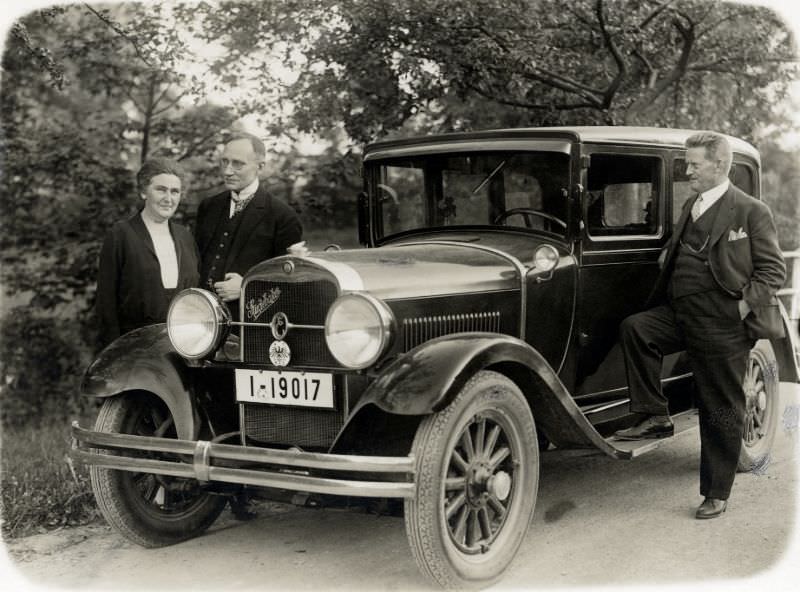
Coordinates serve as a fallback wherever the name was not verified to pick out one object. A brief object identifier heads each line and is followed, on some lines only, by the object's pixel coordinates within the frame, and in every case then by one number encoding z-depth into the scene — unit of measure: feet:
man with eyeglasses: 15.46
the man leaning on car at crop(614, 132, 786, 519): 13.70
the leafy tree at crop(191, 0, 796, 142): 24.93
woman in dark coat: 14.43
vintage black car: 10.74
